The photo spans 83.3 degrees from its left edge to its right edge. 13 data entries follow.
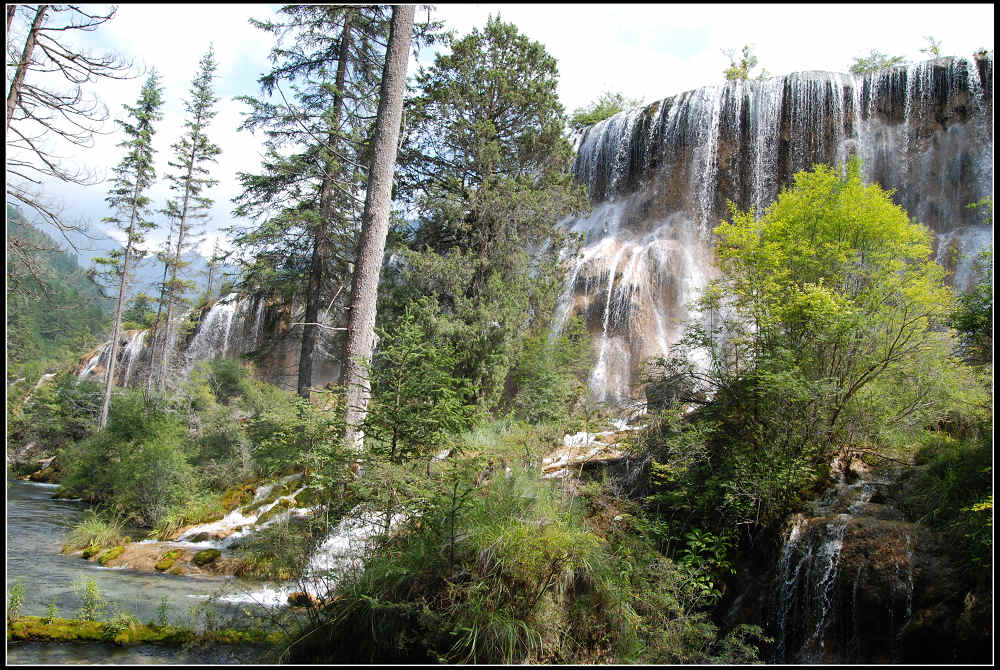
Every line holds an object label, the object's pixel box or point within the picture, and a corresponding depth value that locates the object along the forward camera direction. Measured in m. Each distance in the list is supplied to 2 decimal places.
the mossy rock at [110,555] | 9.38
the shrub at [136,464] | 12.09
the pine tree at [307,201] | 15.14
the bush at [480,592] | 3.99
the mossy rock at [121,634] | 4.84
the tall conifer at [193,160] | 25.78
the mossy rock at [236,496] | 12.41
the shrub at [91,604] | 5.29
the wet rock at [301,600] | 4.41
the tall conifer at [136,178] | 23.20
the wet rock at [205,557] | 9.35
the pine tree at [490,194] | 14.48
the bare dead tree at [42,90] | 7.81
